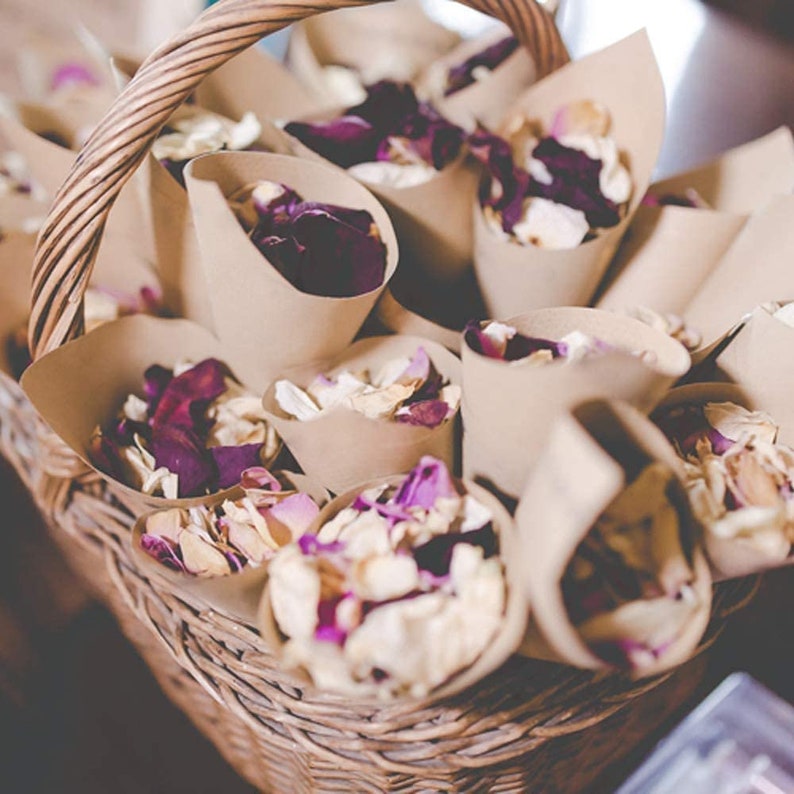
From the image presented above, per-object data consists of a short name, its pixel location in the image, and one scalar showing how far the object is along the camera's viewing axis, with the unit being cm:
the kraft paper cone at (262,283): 46
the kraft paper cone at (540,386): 37
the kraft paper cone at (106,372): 50
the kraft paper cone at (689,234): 58
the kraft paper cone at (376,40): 78
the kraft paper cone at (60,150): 63
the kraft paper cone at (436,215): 56
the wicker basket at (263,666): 45
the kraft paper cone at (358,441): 43
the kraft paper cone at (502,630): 35
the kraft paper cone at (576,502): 32
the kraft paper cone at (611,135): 55
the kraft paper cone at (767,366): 48
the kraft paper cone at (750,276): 53
